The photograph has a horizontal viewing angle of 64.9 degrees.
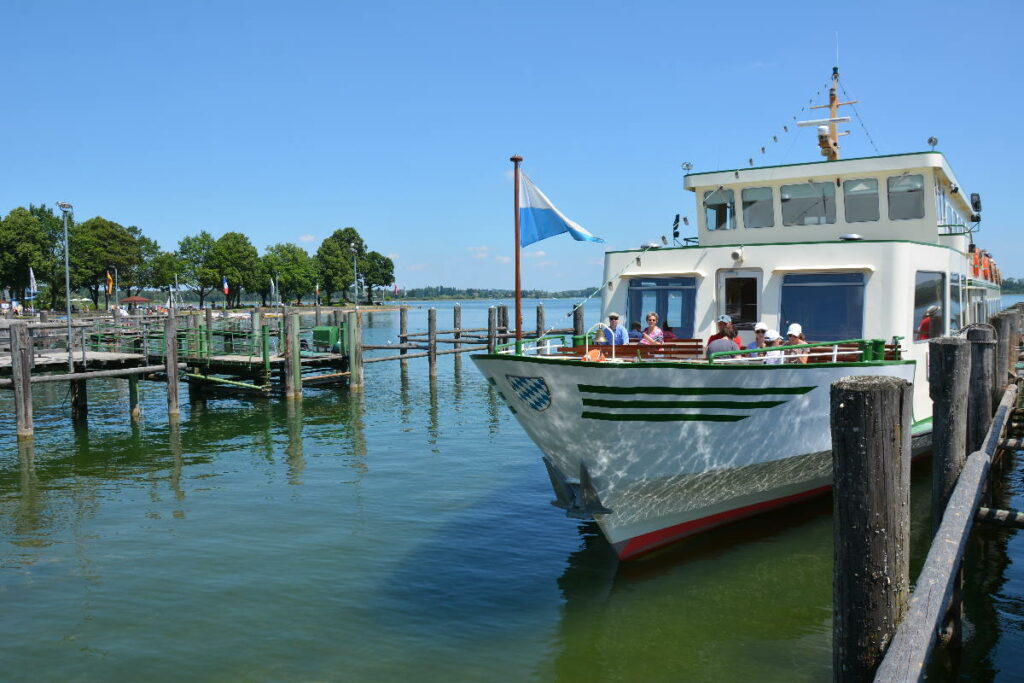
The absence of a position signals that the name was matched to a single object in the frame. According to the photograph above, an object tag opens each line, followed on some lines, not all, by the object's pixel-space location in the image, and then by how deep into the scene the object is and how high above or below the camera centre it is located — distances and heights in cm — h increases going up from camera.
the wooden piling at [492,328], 2900 -53
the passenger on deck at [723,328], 1011 -22
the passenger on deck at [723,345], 973 -42
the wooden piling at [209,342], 2403 -77
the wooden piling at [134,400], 2133 -220
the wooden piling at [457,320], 3238 -25
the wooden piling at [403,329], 3051 -57
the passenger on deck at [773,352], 929 -51
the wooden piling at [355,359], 2547 -138
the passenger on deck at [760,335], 1016 -31
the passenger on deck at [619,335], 1054 -31
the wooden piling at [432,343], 2896 -104
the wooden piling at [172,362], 2080 -116
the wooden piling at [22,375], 1758 -124
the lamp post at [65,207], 2225 +310
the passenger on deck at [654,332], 1097 -28
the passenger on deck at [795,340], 990 -38
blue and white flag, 1001 +119
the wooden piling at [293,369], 2361 -156
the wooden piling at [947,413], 768 -102
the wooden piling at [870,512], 446 -114
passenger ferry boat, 845 -47
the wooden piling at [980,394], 912 -99
